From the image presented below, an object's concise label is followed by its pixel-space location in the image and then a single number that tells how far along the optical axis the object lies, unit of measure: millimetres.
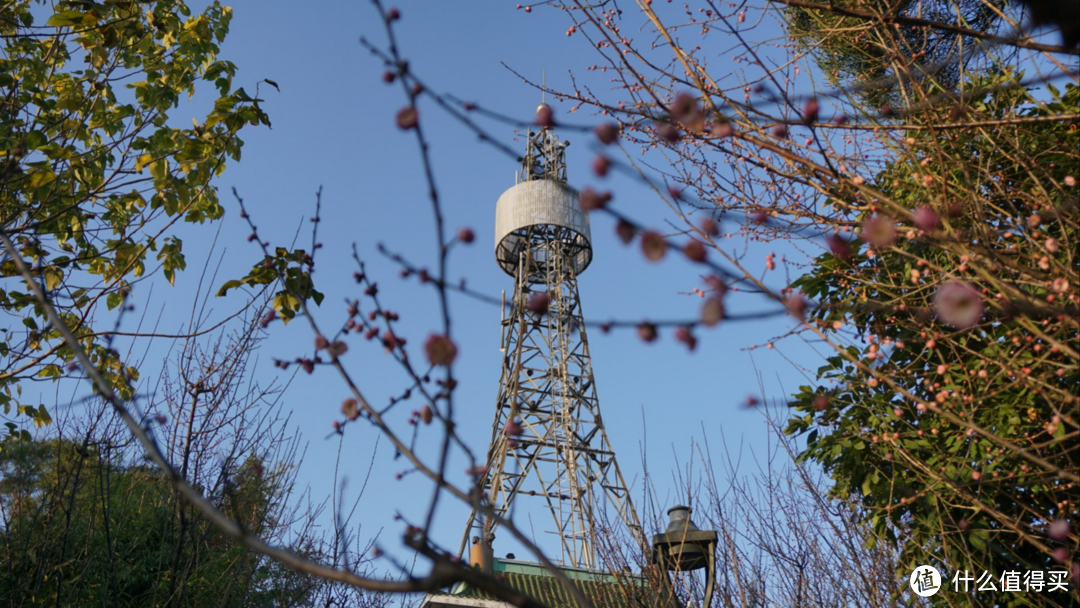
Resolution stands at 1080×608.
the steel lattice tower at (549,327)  21859
